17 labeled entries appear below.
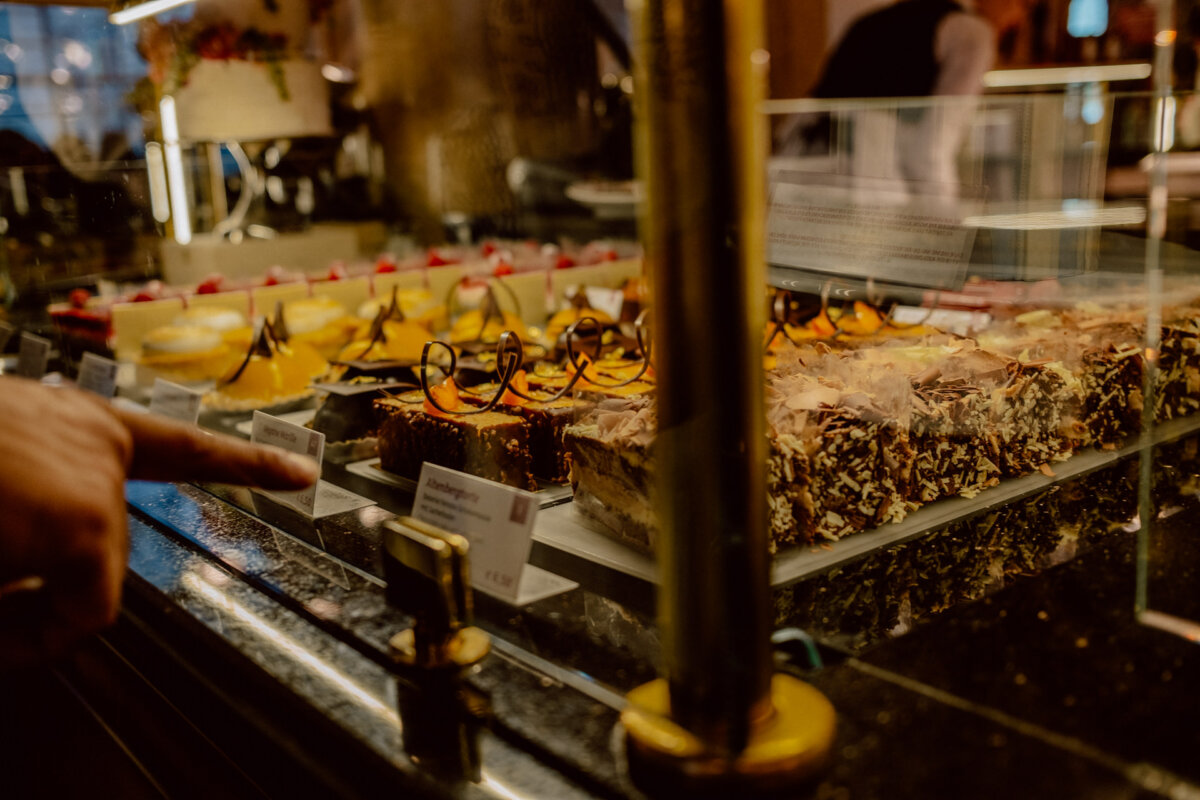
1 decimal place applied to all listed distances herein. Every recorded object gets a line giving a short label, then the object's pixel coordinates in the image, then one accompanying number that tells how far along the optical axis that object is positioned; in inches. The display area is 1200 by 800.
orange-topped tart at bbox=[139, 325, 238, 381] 85.4
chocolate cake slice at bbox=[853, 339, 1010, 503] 48.6
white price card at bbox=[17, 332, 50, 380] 79.2
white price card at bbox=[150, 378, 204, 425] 56.5
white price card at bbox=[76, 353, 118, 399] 67.8
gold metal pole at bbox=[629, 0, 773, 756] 20.4
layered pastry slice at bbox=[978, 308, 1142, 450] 54.2
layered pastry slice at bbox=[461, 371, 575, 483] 55.6
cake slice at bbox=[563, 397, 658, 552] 44.2
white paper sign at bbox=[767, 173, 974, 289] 56.6
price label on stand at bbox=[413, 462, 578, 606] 32.7
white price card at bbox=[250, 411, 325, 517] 44.3
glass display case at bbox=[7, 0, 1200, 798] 22.5
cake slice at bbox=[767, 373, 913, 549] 44.1
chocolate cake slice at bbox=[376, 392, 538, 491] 53.1
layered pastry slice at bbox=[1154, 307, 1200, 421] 59.2
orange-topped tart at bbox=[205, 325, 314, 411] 75.5
